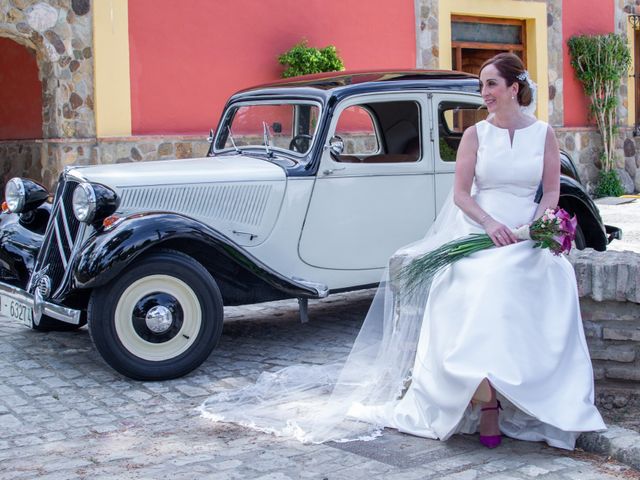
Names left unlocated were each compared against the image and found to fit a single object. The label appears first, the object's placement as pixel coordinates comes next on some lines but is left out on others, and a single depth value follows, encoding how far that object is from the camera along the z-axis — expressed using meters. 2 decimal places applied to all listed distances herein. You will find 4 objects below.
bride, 3.49
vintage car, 4.78
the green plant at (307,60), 10.86
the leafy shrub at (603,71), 14.26
